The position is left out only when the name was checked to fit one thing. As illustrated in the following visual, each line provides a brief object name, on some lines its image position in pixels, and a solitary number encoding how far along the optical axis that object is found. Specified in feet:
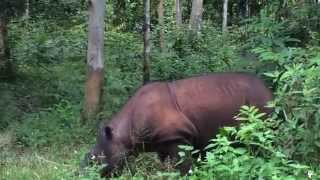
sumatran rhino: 23.90
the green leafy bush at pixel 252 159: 16.57
